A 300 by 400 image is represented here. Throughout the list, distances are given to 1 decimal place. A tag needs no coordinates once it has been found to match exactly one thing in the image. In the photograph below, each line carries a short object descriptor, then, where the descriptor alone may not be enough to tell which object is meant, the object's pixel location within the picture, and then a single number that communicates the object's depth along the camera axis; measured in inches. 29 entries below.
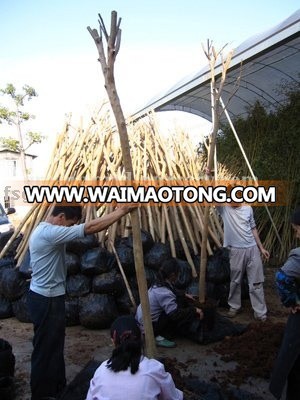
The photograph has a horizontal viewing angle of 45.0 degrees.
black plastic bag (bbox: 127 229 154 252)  170.6
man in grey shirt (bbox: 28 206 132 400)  95.7
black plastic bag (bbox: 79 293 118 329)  151.4
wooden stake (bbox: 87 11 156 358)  84.8
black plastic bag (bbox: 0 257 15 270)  176.6
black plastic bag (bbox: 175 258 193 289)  165.2
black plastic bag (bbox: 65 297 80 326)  156.4
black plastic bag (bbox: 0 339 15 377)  102.8
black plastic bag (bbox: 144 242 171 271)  167.5
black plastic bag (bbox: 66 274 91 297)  157.6
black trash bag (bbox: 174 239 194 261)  181.6
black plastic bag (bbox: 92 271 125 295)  156.1
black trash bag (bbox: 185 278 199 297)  164.2
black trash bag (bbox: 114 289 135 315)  162.4
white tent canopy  206.0
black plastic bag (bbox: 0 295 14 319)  168.4
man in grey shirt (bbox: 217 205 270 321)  159.9
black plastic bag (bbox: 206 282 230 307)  173.2
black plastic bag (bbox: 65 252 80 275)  160.9
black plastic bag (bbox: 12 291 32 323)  161.0
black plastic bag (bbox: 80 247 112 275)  158.2
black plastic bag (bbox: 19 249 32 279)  161.5
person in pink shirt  61.8
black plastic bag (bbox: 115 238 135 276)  164.4
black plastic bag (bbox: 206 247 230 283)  173.6
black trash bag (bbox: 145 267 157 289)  163.0
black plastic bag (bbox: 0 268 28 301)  162.6
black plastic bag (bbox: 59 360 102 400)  86.2
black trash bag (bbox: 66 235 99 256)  165.5
